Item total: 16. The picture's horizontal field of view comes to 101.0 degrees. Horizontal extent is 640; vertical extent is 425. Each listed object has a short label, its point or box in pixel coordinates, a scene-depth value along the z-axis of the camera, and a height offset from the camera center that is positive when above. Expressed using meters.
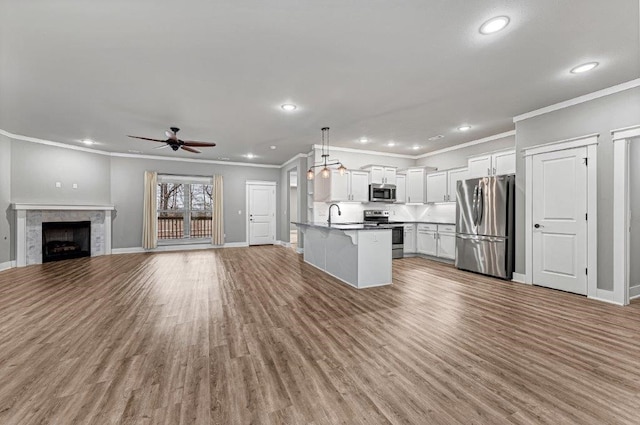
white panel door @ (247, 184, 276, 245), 9.30 -0.04
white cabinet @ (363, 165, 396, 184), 6.84 +1.02
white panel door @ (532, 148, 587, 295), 3.77 -0.11
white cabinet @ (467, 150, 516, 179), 4.90 +0.96
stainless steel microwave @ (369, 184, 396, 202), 6.79 +0.53
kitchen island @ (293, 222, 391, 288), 4.13 -0.70
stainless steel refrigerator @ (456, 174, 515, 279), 4.64 -0.23
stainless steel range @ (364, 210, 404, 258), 6.60 -0.63
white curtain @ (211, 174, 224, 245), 8.61 -0.04
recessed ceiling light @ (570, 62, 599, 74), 2.94 +1.67
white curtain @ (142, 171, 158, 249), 7.80 -0.01
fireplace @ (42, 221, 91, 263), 6.30 -0.69
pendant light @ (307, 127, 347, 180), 4.98 +1.52
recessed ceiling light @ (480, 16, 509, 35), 2.21 +1.63
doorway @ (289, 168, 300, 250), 10.89 +0.41
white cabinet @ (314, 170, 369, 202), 6.43 +0.65
